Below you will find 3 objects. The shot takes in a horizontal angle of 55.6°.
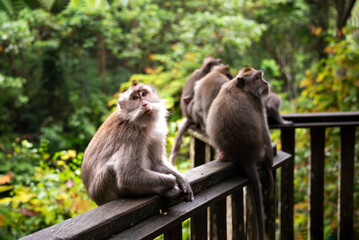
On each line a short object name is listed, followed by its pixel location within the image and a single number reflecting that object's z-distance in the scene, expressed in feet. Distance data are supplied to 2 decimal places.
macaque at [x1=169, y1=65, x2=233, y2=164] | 10.35
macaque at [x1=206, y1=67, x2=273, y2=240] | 6.67
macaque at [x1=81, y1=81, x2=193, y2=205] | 4.91
